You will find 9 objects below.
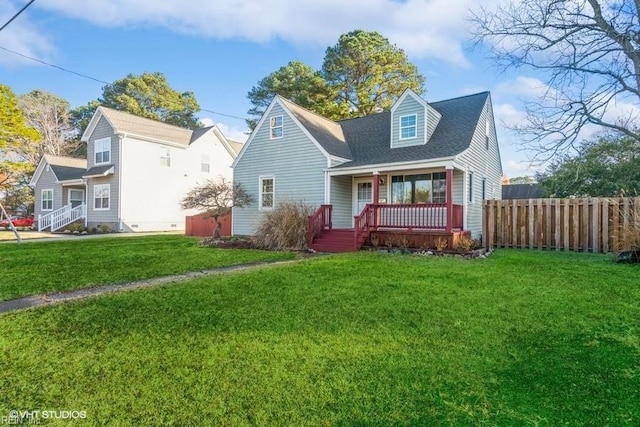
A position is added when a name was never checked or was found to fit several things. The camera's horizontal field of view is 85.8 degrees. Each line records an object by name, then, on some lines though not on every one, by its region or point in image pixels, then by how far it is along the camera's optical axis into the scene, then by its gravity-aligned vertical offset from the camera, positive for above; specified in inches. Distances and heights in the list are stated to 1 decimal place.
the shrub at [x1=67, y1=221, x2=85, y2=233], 857.8 -38.3
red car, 1099.9 -37.3
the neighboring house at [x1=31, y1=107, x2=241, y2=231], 852.0 +98.4
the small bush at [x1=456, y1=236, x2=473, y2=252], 409.7 -37.3
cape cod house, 466.3 +74.3
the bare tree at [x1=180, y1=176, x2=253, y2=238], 554.6 +23.2
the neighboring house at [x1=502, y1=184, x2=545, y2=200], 1179.9 +83.8
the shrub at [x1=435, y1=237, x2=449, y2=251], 417.7 -35.5
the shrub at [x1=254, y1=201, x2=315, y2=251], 470.6 -23.4
